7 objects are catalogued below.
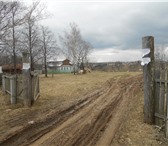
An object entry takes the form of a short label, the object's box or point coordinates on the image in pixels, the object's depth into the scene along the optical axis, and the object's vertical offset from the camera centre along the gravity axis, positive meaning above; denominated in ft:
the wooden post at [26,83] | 22.14 -2.14
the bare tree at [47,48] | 83.11 +12.35
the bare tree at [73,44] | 95.78 +16.56
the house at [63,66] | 166.76 +3.55
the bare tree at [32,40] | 69.09 +14.34
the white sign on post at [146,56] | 15.43 +1.33
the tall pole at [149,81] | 15.38 -1.33
